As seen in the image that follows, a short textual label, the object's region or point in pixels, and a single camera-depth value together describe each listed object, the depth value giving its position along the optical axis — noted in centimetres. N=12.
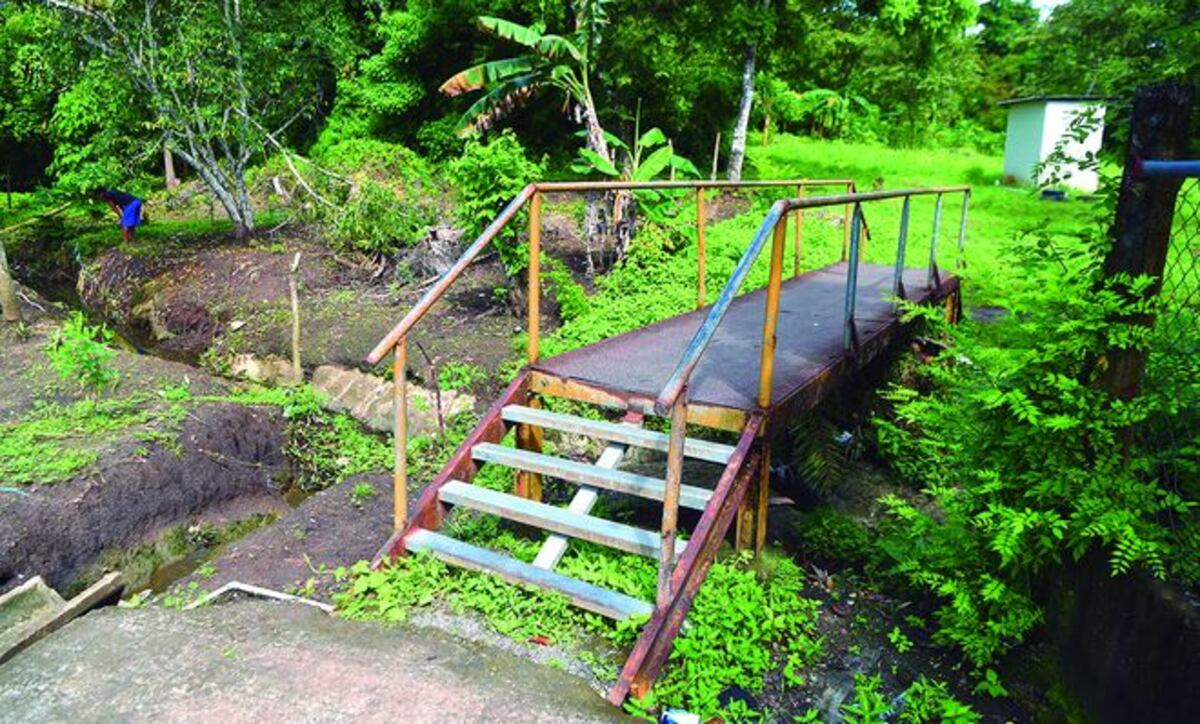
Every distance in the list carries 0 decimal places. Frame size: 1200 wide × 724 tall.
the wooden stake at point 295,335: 761
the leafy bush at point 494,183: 768
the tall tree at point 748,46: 1446
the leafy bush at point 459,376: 702
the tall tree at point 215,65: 1172
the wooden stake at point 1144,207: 265
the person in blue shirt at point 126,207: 1398
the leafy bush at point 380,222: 1095
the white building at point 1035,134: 1909
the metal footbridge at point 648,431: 304
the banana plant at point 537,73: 1171
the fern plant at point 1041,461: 279
